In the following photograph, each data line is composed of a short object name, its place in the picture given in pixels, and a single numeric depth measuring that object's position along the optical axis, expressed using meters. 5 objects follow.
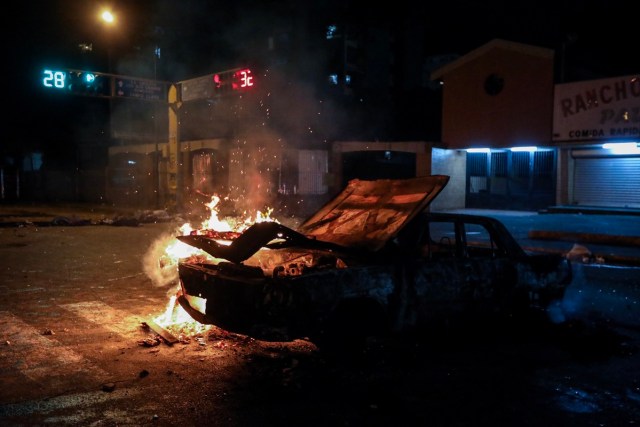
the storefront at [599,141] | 17.80
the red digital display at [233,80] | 17.72
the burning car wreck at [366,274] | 4.66
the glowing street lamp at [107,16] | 19.91
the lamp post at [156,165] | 22.36
